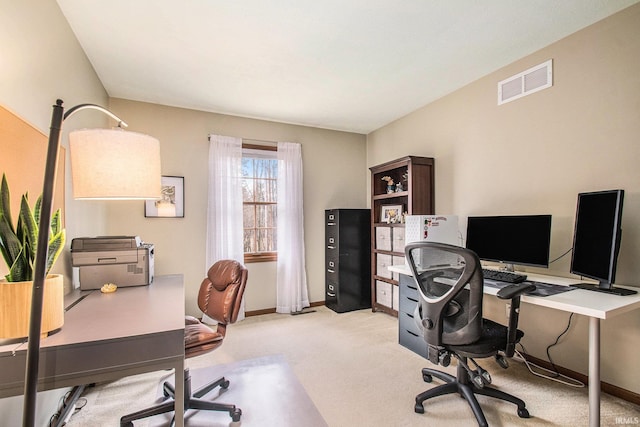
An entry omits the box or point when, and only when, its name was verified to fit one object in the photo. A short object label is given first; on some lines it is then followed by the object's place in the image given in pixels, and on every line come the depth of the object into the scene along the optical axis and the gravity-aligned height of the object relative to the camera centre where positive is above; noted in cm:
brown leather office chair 178 -74
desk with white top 154 -51
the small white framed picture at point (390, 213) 378 -2
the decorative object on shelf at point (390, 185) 393 +35
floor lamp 147 +24
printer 198 -33
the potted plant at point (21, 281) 104 -25
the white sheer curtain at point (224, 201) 362 +13
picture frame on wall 342 +11
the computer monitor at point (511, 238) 223 -22
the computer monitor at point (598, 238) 180 -17
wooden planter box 103 -34
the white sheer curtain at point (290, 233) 398 -28
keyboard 210 -47
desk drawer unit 271 -102
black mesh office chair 169 -63
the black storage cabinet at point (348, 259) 403 -65
